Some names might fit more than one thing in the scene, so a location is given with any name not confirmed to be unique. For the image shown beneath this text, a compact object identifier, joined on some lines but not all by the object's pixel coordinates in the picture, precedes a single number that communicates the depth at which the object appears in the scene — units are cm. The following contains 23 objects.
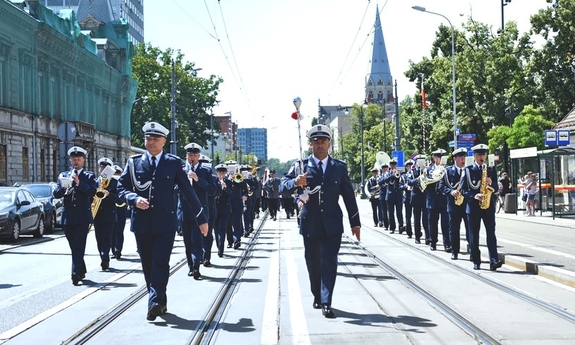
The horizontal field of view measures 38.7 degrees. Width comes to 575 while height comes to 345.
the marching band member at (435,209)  1580
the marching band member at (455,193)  1348
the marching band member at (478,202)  1246
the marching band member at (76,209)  1140
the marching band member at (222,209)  1573
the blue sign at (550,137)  3038
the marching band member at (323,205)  862
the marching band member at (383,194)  2238
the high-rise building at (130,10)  10019
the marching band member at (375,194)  2439
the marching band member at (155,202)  845
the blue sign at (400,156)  4588
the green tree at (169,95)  7469
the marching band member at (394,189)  2169
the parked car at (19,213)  2059
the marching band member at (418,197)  1759
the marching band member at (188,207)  1220
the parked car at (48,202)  2456
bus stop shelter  2795
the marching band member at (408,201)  2002
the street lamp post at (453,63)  4031
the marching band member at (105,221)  1317
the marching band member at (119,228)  1509
